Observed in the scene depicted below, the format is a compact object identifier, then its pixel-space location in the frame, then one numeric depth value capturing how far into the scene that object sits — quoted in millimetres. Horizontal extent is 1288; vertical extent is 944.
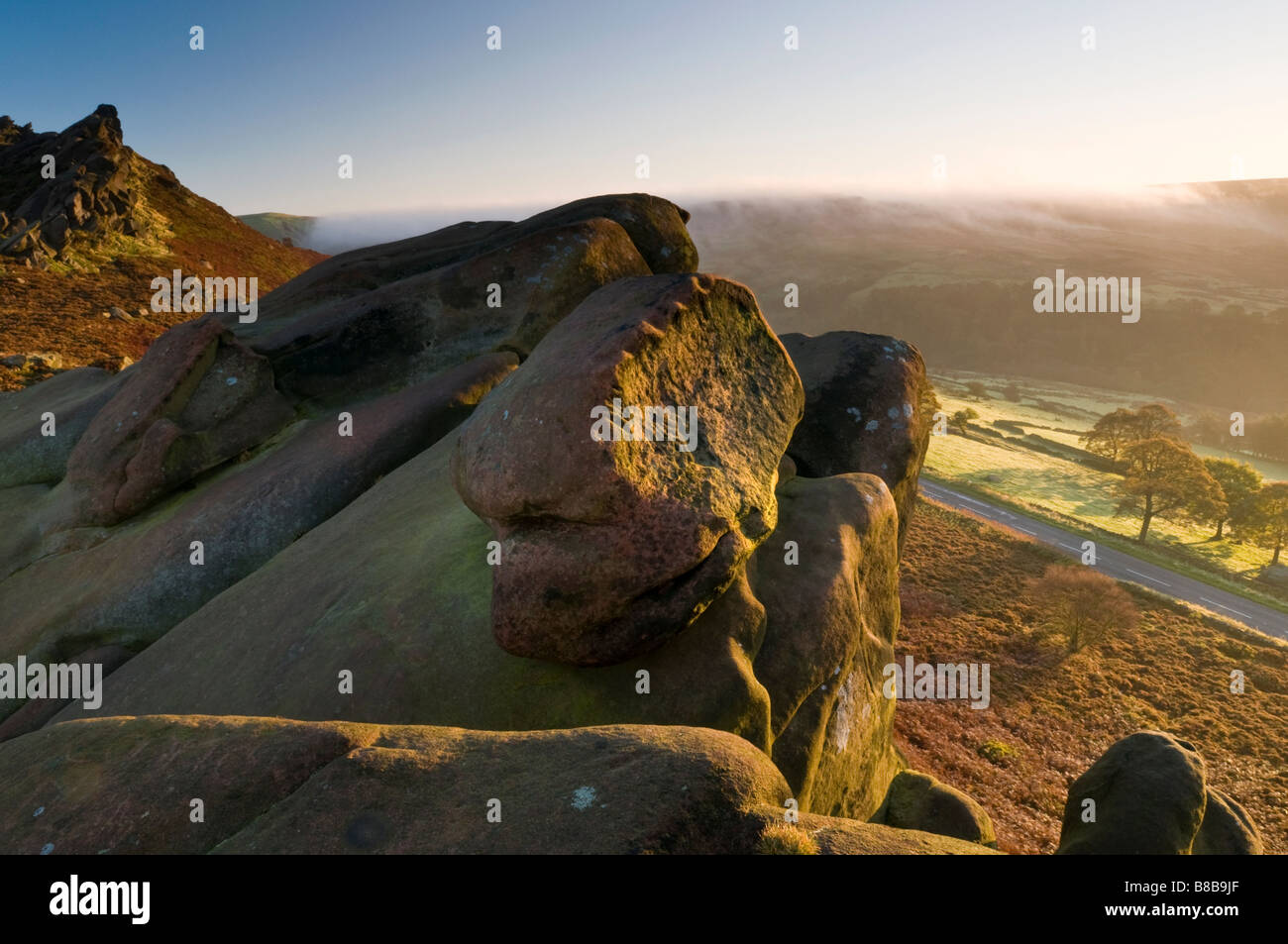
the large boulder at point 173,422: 15492
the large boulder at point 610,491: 8438
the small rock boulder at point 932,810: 14070
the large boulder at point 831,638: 10562
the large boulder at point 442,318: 17891
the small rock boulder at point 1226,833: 10828
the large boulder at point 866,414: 17906
